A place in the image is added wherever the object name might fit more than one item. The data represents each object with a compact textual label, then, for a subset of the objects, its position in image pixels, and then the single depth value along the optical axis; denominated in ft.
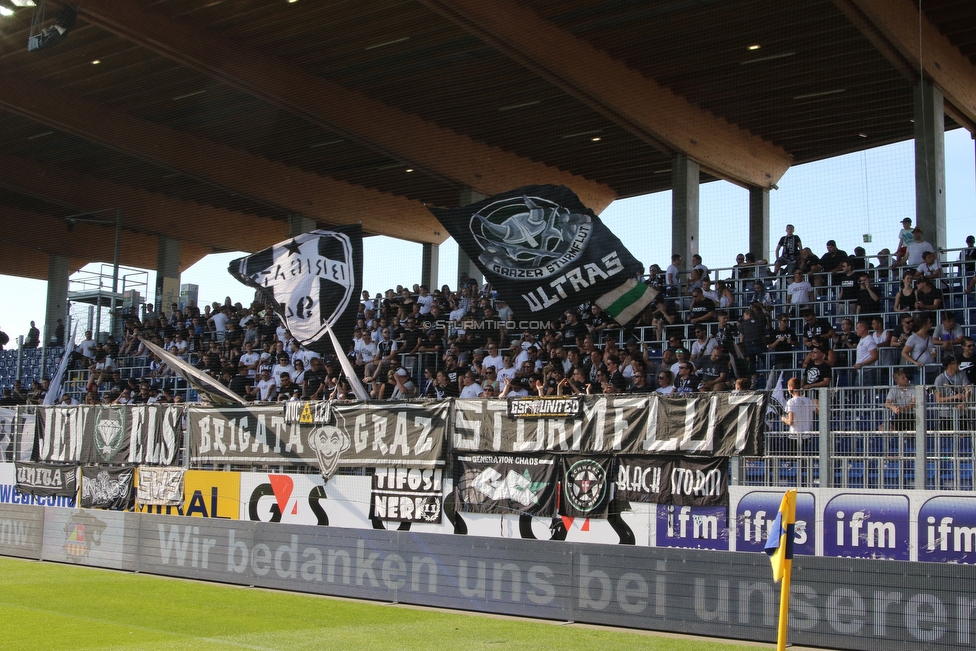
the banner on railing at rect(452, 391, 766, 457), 36.52
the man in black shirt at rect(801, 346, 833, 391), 43.19
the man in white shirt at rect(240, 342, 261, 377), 71.77
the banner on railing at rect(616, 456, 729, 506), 36.70
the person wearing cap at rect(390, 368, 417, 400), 56.08
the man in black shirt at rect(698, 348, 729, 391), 45.21
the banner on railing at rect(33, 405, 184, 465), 53.36
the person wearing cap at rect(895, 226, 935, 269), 55.42
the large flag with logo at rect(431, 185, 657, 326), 48.34
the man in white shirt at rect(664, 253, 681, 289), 68.02
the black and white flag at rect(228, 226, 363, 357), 52.54
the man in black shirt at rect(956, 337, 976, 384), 39.65
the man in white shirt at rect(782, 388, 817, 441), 35.53
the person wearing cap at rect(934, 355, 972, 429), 32.65
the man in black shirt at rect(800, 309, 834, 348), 49.20
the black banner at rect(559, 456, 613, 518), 39.11
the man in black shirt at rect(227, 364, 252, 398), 68.74
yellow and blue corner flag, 22.09
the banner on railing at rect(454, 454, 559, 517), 40.68
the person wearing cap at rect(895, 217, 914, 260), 57.06
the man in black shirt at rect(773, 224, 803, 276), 60.54
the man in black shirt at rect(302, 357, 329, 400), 59.72
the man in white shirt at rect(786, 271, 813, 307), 55.67
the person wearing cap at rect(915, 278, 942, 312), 48.32
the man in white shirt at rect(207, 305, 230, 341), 85.10
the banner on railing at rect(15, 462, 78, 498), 57.67
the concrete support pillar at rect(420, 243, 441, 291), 100.17
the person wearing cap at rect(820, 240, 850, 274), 57.52
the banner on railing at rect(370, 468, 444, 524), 43.11
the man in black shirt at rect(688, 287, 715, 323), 55.26
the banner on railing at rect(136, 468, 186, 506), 51.85
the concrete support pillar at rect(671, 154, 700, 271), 76.54
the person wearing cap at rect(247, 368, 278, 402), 64.28
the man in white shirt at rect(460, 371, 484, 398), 52.06
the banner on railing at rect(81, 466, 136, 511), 54.19
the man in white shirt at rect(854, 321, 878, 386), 45.80
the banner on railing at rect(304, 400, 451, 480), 43.73
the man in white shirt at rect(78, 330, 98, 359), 92.43
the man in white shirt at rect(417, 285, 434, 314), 73.02
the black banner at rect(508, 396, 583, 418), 40.45
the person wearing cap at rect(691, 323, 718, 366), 50.24
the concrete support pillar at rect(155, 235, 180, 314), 110.22
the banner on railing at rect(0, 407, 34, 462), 60.29
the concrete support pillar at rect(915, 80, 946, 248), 63.93
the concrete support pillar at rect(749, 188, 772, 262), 82.74
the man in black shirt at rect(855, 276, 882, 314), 52.16
